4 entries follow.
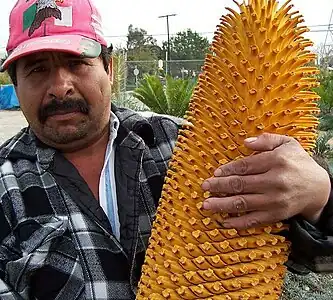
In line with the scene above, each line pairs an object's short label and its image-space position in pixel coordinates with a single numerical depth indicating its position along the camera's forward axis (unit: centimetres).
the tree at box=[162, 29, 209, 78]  5626
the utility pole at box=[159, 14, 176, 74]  2880
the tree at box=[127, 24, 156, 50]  5781
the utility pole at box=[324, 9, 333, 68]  1592
